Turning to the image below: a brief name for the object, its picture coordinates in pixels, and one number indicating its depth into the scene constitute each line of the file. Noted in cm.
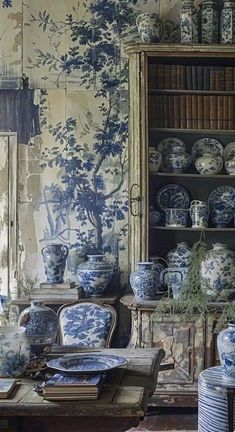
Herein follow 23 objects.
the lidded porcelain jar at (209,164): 411
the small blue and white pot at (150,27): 410
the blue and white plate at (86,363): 220
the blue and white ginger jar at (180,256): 409
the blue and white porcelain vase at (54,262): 411
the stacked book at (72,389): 200
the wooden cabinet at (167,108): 405
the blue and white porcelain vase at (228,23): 408
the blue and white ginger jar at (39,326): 241
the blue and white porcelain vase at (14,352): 219
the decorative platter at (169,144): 419
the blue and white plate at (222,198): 417
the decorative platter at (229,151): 420
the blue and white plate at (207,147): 425
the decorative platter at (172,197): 424
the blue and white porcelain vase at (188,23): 408
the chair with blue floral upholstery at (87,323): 374
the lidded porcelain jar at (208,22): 410
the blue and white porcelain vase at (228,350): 288
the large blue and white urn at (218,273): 386
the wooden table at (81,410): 196
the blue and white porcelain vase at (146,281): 389
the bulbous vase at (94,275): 408
